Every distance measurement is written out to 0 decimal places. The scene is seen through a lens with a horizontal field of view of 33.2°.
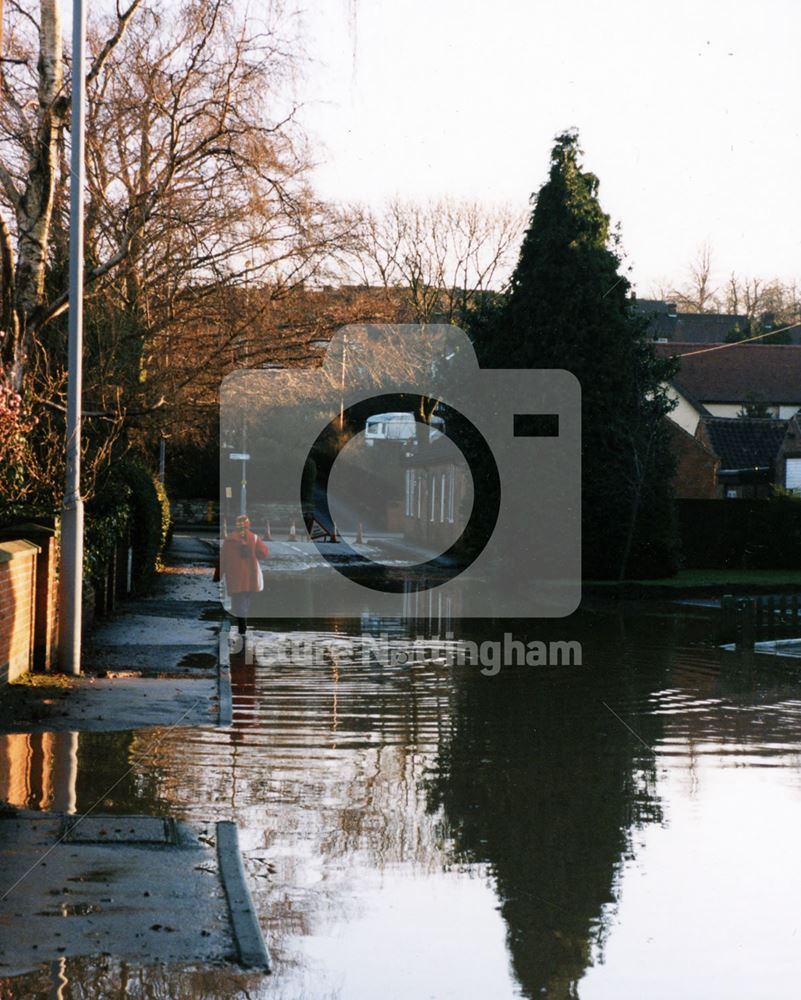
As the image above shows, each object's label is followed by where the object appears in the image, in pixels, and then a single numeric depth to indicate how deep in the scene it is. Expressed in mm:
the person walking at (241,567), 20000
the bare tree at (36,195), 17938
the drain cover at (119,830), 7762
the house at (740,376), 65375
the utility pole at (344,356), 30744
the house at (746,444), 53531
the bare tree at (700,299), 85312
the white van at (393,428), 62959
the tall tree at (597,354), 35000
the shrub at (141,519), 28141
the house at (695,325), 84875
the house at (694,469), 51094
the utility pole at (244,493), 48938
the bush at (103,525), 18812
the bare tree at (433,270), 58844
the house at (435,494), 47969
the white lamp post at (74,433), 14438
